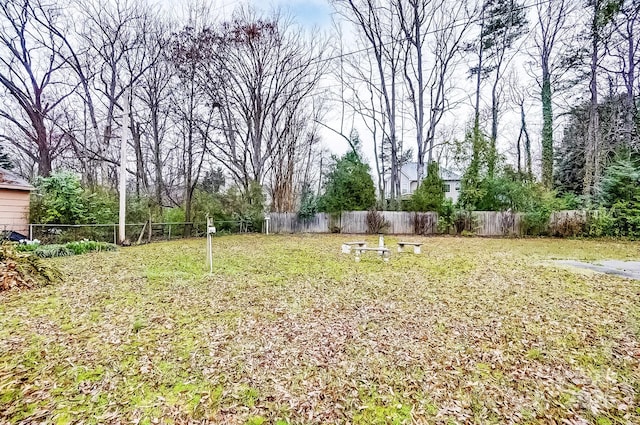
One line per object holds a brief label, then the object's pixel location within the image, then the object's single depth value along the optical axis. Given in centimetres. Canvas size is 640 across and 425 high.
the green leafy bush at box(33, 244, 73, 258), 771
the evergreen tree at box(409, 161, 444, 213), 1538
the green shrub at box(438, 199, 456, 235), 1504
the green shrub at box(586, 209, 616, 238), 1226
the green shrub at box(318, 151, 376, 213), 1606
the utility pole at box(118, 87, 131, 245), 1005
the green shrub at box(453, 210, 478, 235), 1473
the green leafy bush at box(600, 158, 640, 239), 1188
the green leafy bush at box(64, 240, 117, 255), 849
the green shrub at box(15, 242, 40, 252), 739
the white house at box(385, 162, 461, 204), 2855
